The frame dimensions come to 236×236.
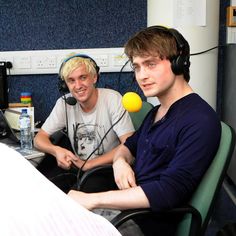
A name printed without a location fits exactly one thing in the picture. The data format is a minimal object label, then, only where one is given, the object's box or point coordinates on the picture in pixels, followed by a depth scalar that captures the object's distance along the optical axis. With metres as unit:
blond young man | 1.66
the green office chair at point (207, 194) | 1.05
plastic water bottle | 1.69
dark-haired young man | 1.02
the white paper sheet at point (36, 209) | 0.42
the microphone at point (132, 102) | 1.43
